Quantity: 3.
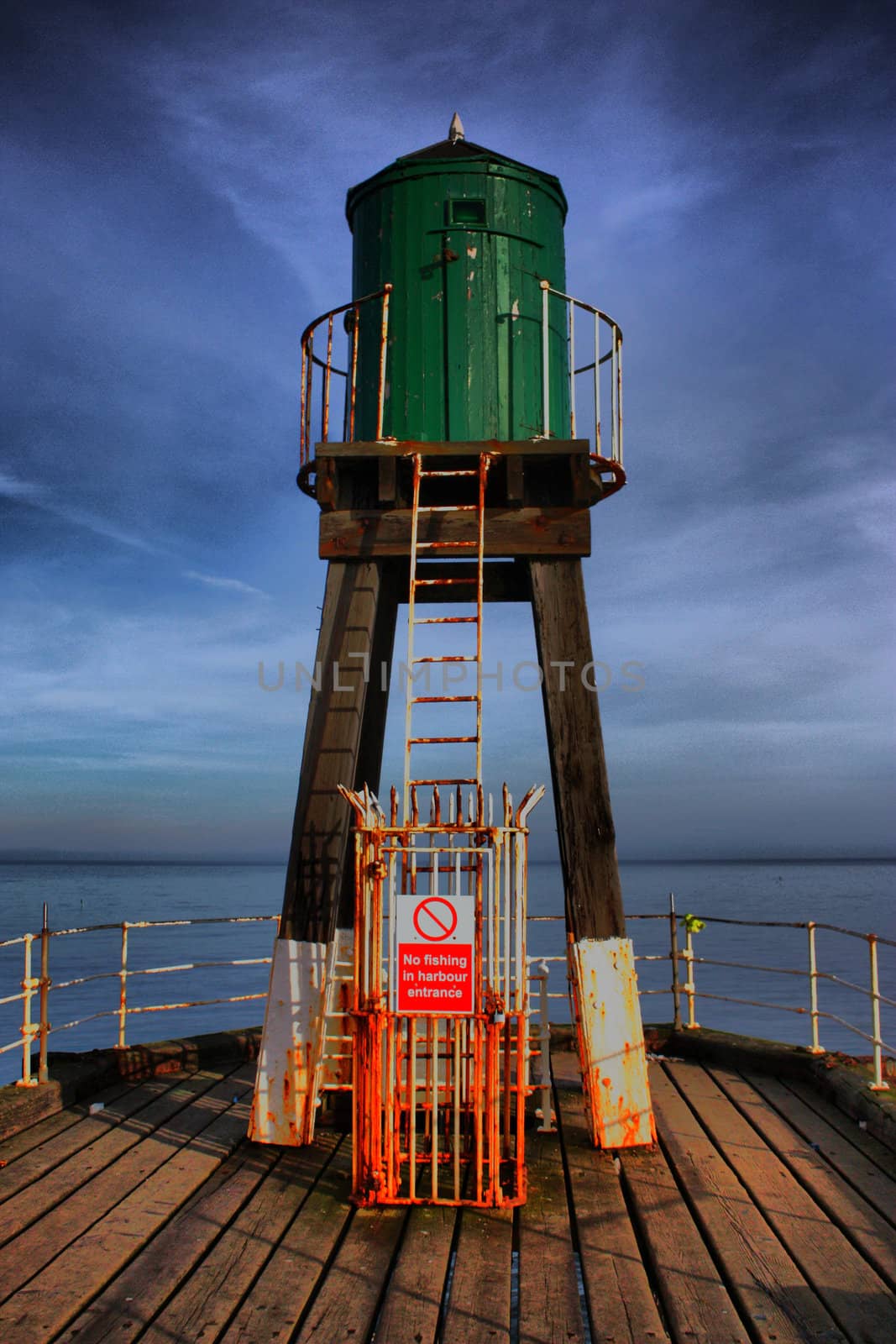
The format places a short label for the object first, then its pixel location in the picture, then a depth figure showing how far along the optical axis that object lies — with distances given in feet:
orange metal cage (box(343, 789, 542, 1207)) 18.51
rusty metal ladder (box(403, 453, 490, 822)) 21.36
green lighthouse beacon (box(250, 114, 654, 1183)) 22.99
